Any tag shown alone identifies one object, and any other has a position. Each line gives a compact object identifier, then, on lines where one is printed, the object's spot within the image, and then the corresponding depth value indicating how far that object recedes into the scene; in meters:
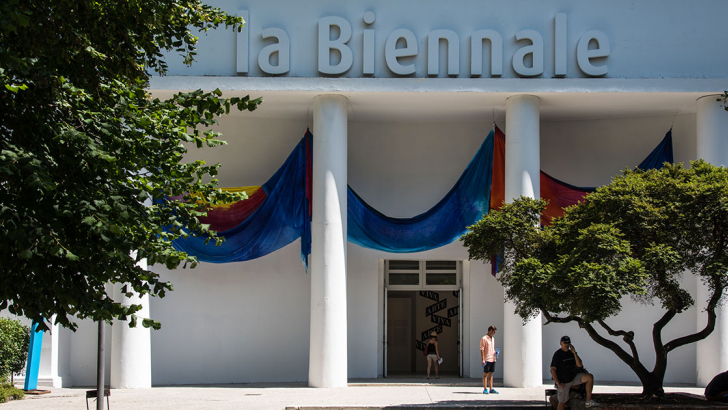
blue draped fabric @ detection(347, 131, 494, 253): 19.77
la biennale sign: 18.52
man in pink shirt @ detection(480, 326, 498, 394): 17.59
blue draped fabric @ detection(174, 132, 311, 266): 19.66
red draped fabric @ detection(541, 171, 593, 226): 19.58
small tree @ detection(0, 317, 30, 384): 17.78
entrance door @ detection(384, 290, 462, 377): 22.38
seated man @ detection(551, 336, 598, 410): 13.38
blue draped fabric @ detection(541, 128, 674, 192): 19.62
